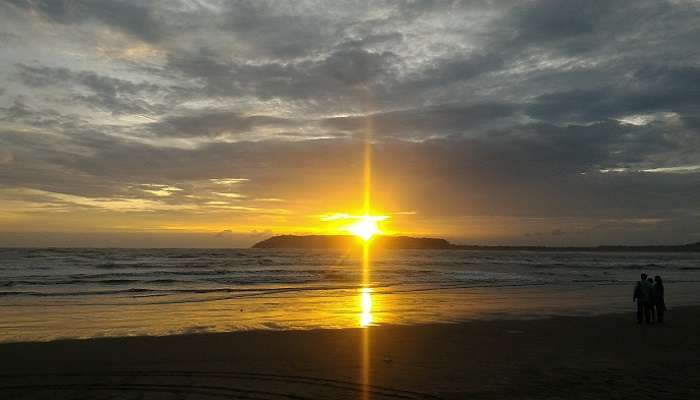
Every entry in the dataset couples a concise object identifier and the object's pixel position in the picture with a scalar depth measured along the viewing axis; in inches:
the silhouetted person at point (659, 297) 714.8
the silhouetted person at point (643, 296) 709.3
